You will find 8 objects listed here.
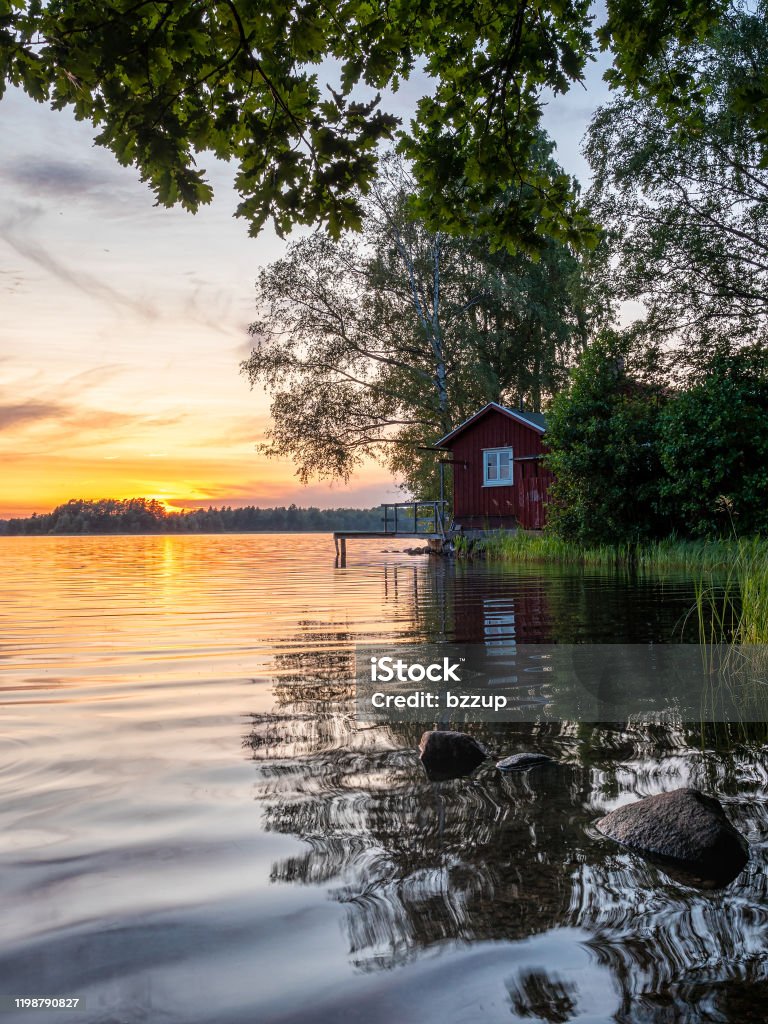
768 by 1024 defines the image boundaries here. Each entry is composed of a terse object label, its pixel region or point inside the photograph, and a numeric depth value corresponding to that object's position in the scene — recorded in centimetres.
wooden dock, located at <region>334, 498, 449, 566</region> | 2928
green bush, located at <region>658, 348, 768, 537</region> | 2006
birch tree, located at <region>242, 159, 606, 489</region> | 3591
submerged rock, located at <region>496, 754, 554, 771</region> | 389
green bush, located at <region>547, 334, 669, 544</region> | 2250
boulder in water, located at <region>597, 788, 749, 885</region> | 283
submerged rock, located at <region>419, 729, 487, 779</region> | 386
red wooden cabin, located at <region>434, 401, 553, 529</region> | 3147
